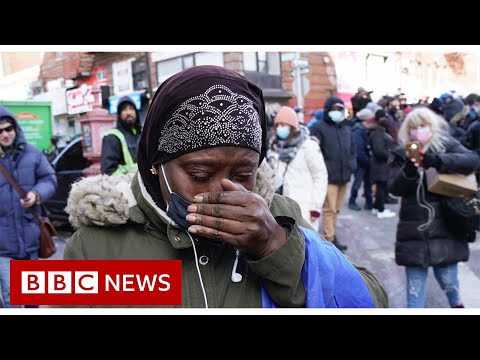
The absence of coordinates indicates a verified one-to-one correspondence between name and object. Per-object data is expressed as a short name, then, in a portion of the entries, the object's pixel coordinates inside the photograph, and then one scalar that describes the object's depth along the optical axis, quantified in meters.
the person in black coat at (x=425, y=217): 3.12
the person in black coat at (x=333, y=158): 5.20
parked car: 3.67
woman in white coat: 4.37
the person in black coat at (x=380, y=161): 6.42
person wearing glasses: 3.15
